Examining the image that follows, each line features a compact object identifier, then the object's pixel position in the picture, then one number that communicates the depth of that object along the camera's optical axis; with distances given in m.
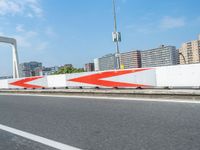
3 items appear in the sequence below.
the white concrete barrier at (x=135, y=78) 5.97
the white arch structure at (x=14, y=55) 21.21
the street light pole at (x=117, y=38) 13.24
